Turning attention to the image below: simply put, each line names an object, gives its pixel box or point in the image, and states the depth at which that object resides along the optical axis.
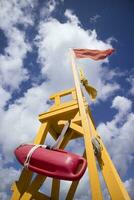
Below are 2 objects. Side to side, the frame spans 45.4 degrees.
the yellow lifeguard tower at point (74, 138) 3.97
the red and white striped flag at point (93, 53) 6.07
